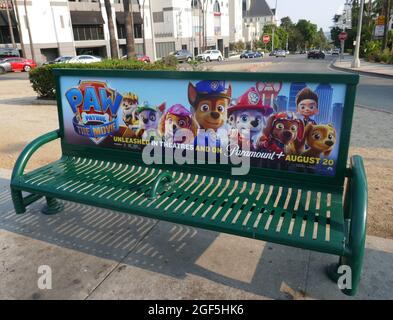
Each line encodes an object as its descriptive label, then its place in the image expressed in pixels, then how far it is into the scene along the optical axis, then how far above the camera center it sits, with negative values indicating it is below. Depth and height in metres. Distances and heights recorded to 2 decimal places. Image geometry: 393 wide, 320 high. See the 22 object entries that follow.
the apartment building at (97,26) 40.06 +2.61
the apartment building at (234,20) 88.62 +5.30
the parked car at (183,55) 46.50 -1.40
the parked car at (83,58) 30.84 -0.98
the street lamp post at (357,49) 25.18 -0.80
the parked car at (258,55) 62.11 -2.25
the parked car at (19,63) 32.74 -1.29
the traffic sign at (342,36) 38.41 +0.27
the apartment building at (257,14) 122.32 +9.16
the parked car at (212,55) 50.88 -1.73
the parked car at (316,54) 53.91 -2.12
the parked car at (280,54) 66.19 -2.37
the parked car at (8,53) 36.44 -0.34
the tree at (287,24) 128.60 +6.57
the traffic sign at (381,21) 37.44 +1.65
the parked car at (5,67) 31.64 -1.47
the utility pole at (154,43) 50.95 +0.17
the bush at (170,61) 15.37 -0.70
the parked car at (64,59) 33.01 -1.01
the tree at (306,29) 121.31 +3.46
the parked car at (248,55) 60.97 -2.17
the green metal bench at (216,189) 2.49 -1.26
